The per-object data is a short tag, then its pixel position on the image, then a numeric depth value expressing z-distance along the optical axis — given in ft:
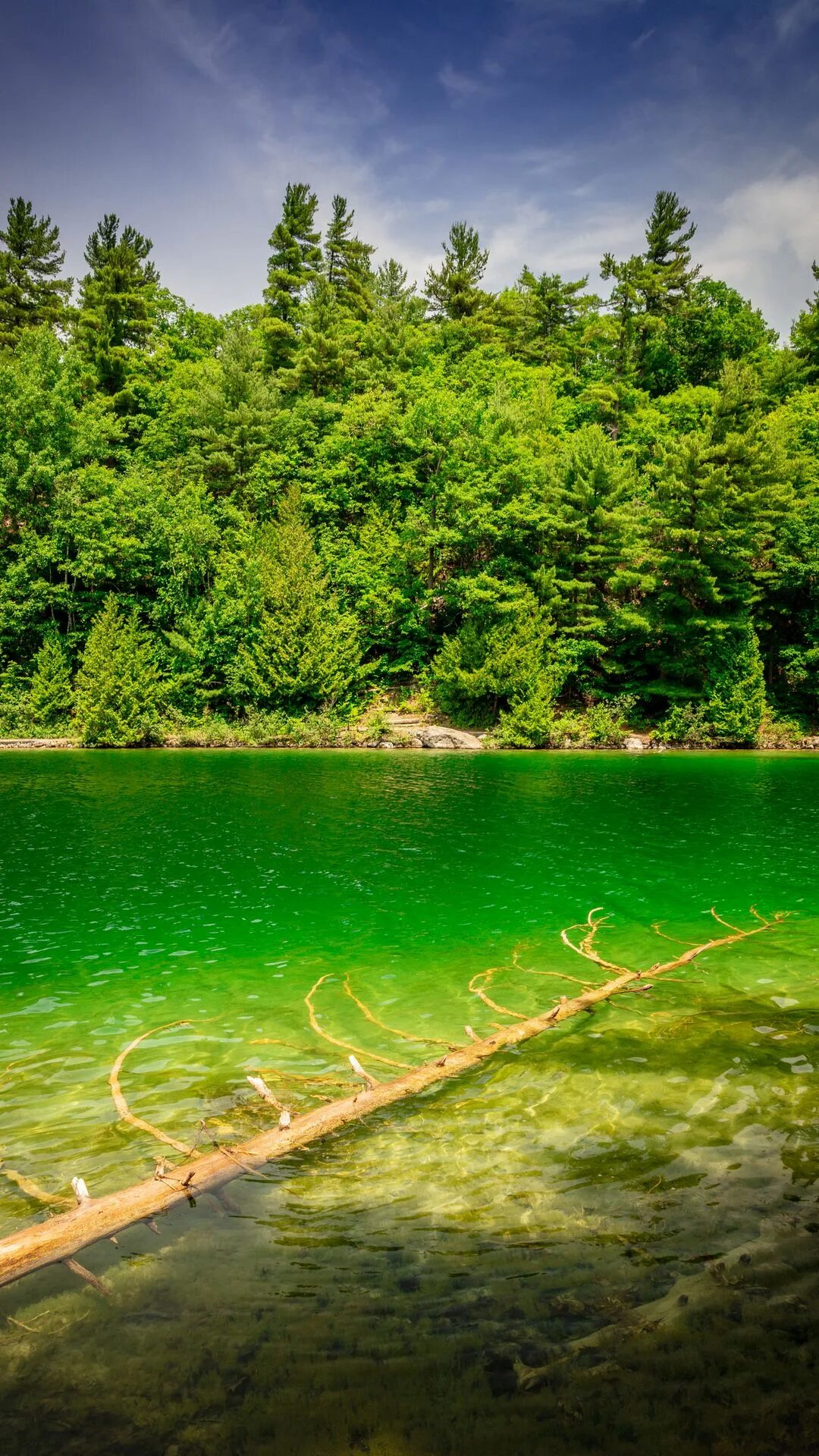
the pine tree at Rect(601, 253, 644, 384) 195.00
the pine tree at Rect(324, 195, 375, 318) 200.85
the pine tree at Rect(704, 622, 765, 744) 122.01
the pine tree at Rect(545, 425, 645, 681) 132.26
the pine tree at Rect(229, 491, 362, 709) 134.41
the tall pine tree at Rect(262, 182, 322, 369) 192.65
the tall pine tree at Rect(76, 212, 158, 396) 180.65
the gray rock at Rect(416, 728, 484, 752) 123.13
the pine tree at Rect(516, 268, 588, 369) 207.41
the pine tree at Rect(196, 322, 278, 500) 155.12
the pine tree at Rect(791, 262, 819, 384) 186.29
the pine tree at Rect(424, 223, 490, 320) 200.13
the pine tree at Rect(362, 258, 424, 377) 167.84
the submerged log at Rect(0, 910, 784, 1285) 10.98
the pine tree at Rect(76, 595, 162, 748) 121.39
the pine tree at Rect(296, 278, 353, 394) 166.09
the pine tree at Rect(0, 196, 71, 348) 194.08
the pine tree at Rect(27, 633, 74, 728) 130.72
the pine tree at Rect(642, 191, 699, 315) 193.16
